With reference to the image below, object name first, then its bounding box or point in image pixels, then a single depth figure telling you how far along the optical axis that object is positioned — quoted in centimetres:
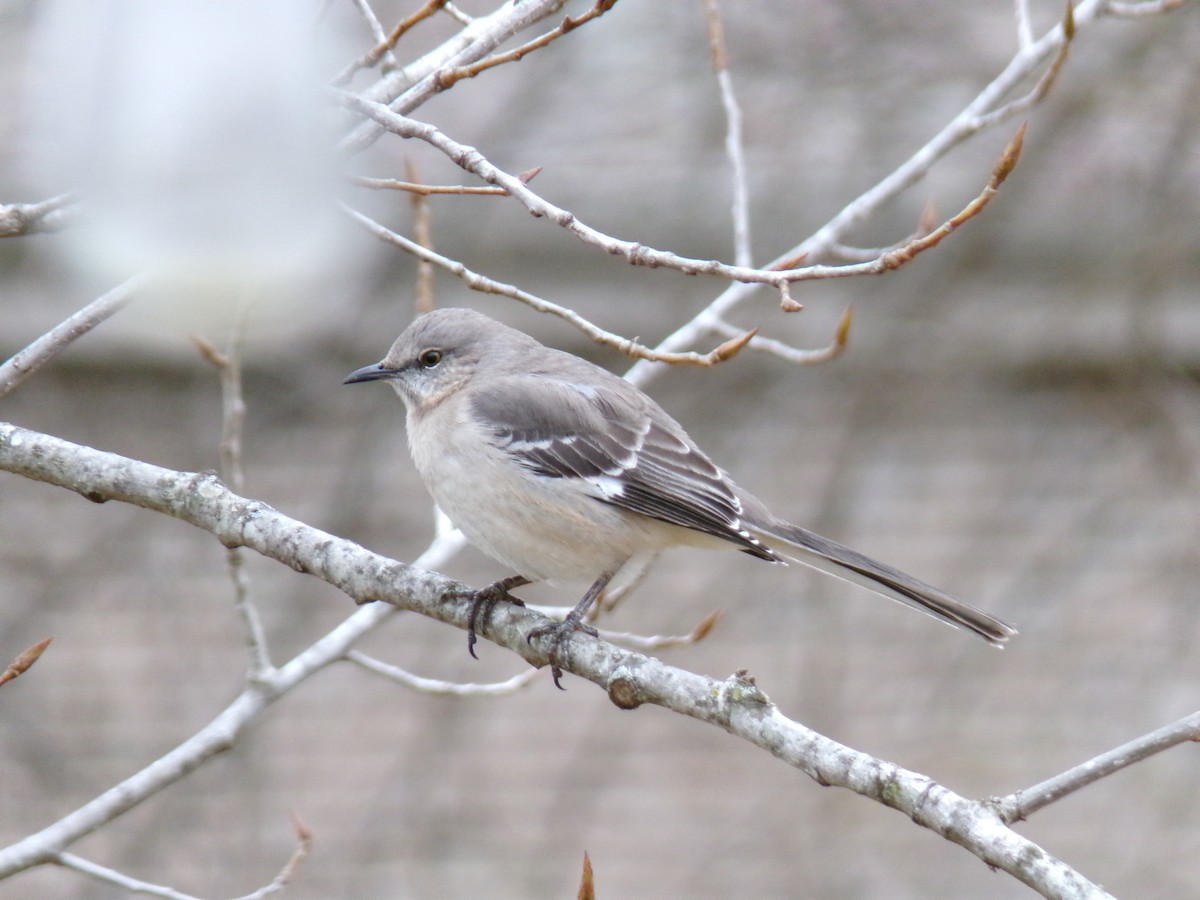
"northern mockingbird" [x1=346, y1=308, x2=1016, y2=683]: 758
